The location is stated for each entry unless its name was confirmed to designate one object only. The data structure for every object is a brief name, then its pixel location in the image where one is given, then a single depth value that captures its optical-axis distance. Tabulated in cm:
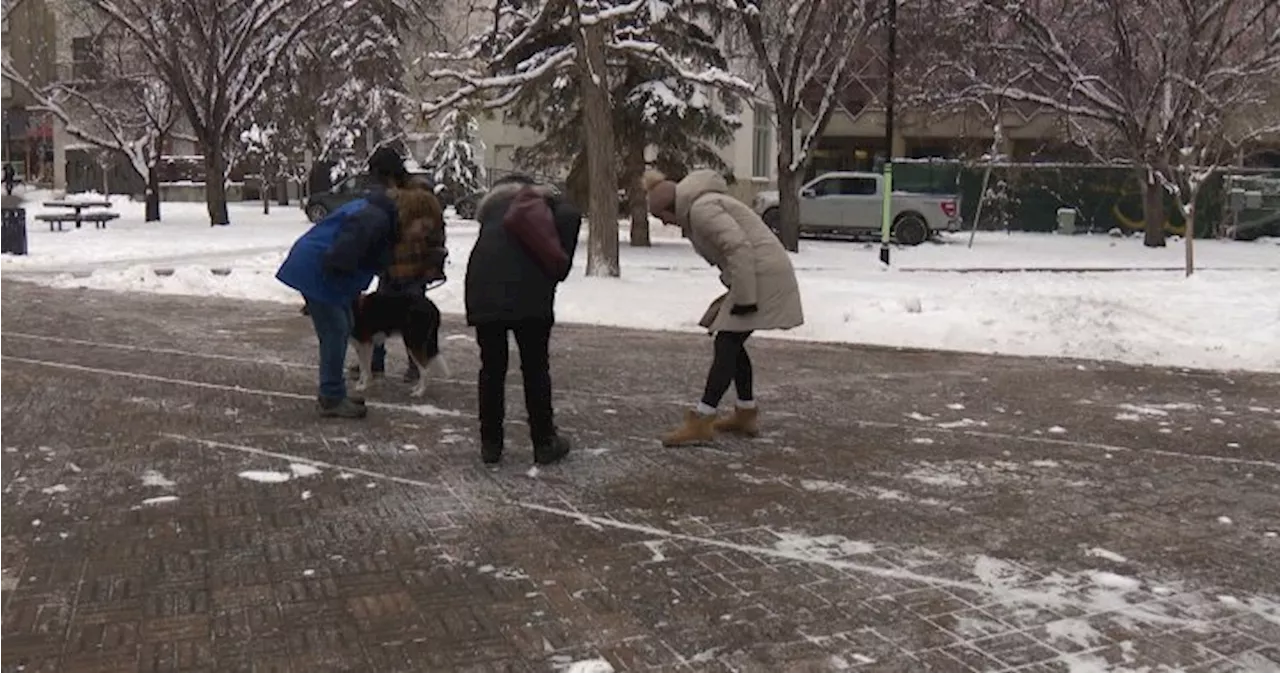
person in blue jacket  734
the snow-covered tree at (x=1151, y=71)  2358
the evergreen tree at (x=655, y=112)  2370
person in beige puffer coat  670
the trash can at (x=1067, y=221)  3397
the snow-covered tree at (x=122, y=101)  3309
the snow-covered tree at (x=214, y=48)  2864
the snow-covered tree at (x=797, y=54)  2295
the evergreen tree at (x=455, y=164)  4284
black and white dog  821
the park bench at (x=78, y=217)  2817
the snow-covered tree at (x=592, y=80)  1586
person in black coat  616
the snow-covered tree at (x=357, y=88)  3611
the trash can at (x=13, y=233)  2116
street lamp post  1961
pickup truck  2861
